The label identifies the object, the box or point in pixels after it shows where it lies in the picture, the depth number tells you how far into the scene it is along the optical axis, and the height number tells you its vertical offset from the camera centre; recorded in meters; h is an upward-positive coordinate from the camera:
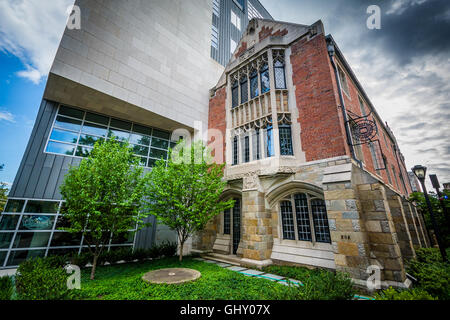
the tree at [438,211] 13.19 +0.91
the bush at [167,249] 11.54 -1.81
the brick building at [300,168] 6.61 +2.46
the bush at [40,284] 3.60 -1.44
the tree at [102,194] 6.92 +0.90
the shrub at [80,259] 8.70 -1.89
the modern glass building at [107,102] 9.25 +6.72
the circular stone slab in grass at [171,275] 6.09 -1.93
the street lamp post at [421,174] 8.41 +2.26
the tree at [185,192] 9.14 +1.34
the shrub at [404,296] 2.87 -1.11
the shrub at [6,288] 3.60 -1.46
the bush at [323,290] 3.29 -1.25
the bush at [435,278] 3.74 -1.25
